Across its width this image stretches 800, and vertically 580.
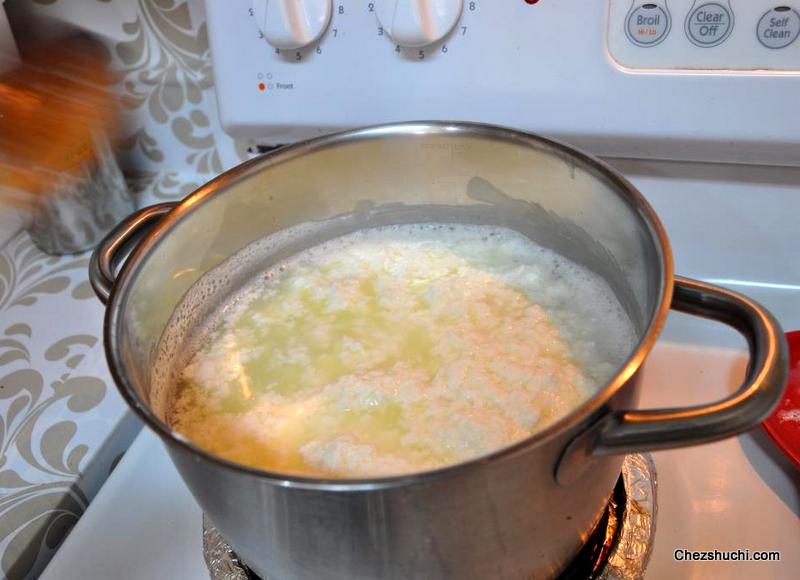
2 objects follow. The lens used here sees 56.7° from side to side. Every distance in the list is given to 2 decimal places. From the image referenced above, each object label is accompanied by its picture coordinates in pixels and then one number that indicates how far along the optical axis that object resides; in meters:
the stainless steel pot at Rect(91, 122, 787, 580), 0.35
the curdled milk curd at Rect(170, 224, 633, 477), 0.52
